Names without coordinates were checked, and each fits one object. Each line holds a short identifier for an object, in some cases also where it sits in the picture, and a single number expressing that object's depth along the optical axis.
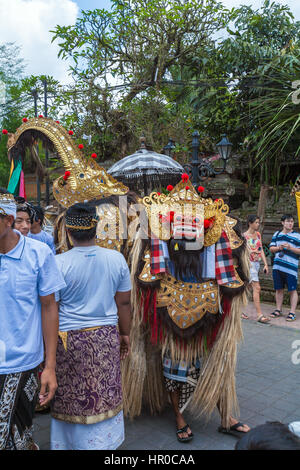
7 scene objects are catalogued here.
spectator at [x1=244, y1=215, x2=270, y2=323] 5.85
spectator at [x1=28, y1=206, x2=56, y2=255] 3.34
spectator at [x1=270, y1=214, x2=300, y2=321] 5.87
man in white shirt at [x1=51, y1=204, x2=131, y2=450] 2.08
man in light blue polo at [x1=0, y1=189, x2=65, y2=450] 1.72
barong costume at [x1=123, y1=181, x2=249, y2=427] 2.60
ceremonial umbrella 6.21
